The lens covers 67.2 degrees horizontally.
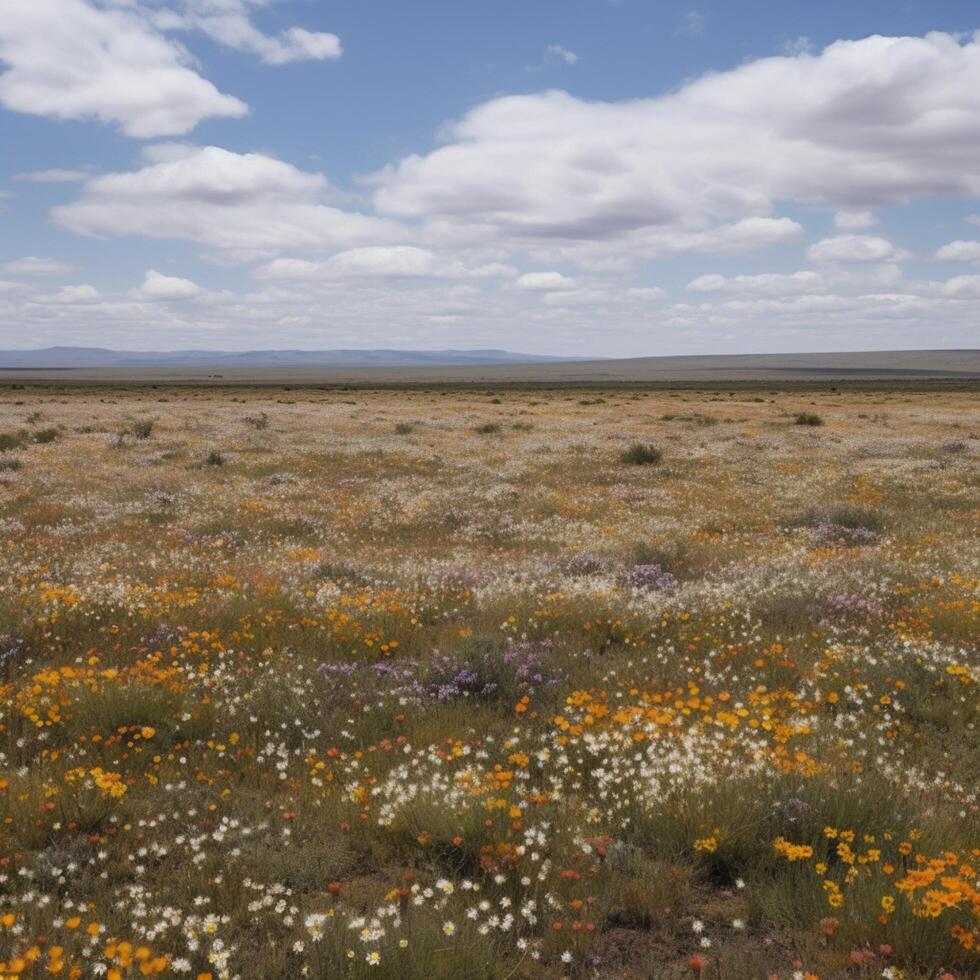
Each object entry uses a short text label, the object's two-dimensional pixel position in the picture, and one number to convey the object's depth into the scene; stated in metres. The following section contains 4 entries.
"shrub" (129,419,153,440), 37.33
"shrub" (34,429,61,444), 34.34
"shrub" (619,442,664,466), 28.41
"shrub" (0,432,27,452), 31.16
